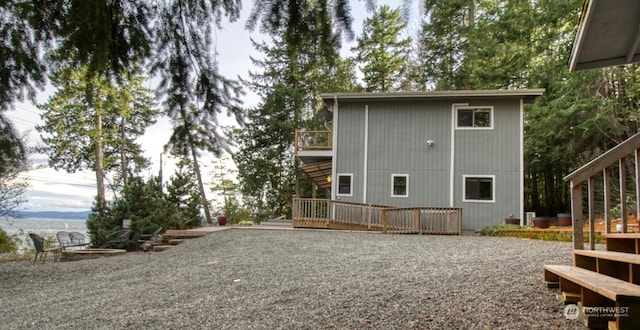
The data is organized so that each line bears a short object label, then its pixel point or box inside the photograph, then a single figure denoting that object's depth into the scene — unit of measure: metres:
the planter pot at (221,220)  19.33
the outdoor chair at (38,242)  10.37
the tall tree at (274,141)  27.02
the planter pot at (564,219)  14.11
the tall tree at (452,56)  22.95
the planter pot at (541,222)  13.40
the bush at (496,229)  13.26
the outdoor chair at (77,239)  11.74
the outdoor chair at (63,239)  11.34
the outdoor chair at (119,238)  12.86
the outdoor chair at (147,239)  12.69
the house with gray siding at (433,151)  15.18
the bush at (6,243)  15.19
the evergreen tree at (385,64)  26.64
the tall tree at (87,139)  23.50
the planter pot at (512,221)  14.44
